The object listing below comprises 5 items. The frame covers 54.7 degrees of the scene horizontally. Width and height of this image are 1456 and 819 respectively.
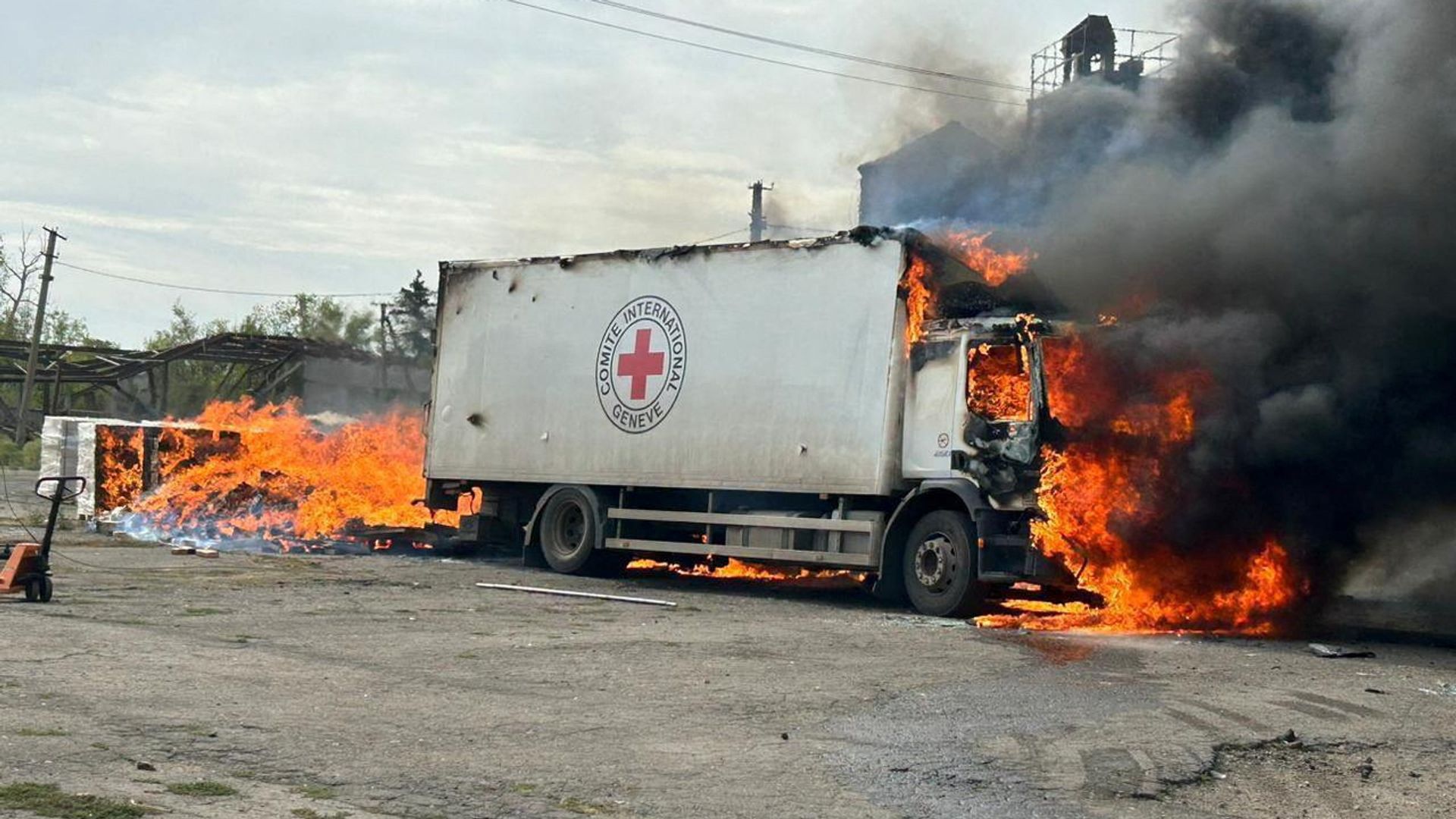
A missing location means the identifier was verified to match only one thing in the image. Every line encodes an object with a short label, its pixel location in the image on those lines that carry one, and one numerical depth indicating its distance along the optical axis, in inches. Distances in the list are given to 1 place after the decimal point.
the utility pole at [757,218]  1965.2
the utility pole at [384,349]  1551.4
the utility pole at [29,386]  1619.1
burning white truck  505.7
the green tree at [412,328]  1599.4
